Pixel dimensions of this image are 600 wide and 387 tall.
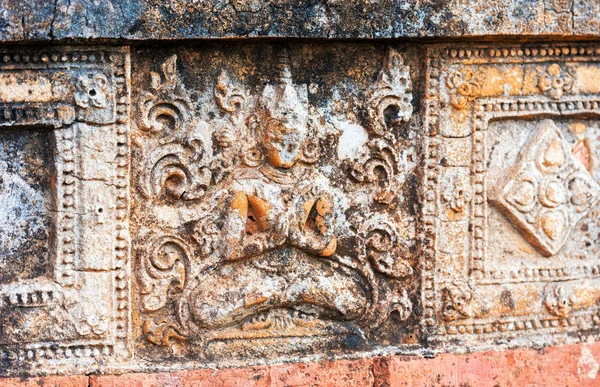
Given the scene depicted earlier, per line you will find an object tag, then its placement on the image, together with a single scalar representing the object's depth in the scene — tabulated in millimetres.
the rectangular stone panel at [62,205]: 3736
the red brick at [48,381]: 3811
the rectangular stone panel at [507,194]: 4160
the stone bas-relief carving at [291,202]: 3828
